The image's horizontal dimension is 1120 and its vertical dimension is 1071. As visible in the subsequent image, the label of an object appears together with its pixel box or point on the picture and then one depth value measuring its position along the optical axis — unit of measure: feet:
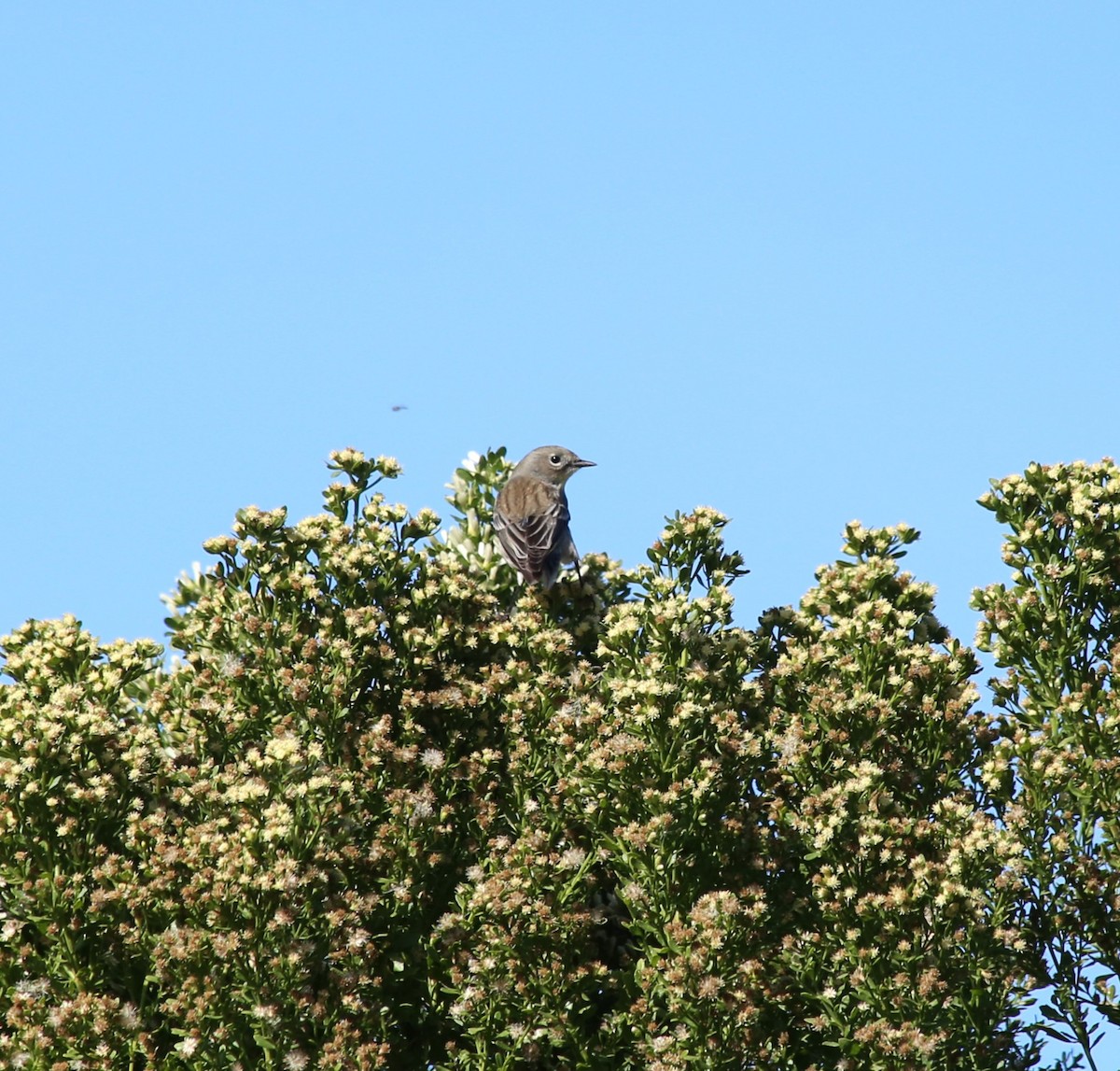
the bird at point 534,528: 47.75
